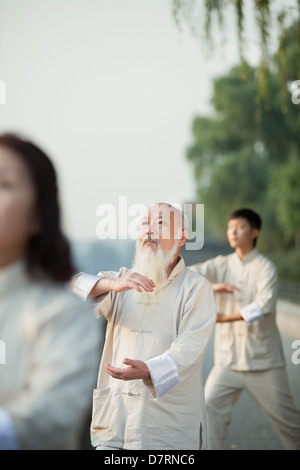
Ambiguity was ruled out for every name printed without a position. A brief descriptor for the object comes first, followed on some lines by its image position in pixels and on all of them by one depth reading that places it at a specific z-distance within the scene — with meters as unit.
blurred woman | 1.51
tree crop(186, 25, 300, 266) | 20.64
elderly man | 2.84
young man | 4.32
